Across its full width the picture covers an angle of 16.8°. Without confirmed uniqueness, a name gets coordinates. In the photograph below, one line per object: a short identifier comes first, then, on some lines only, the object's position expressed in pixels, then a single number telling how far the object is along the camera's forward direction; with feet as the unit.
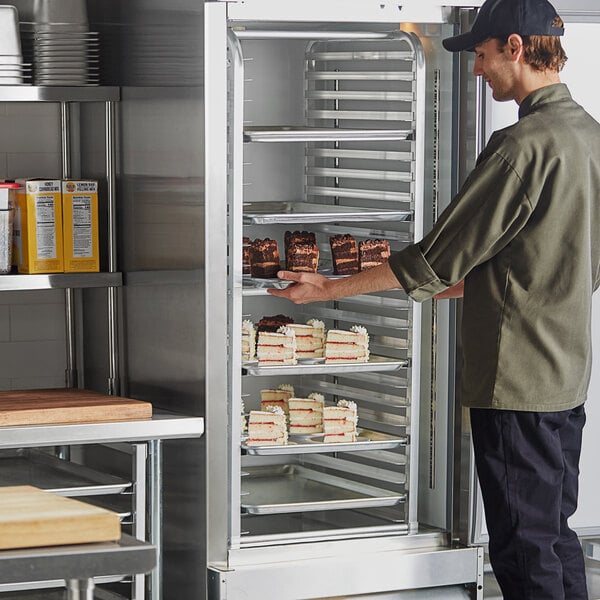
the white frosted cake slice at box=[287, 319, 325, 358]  21.86
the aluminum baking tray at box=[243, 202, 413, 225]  19.93
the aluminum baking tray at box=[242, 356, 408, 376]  20.28
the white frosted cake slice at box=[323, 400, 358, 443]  21.82
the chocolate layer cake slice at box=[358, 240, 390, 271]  21.65
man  17.92
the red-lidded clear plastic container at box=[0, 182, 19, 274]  20.95
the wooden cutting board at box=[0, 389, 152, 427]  19.21
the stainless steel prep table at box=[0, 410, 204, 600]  18.95
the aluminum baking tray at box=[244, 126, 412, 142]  19.80
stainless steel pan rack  20.05
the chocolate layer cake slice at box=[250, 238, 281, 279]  21.09
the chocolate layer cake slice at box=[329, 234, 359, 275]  21.61
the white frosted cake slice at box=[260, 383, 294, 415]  22.80
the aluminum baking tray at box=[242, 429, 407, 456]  20.38
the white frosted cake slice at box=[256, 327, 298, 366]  21.22
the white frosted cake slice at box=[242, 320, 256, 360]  21.09
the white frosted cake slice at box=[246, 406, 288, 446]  21.36
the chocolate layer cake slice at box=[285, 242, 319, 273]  21.45
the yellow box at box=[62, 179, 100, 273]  21.57
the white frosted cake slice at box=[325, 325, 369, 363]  21.65
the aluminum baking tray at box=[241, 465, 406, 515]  21.01
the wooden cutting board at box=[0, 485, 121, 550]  10.87
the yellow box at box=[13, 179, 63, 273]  21.24
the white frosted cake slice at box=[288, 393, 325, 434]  22.11
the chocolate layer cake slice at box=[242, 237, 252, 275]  21.40
